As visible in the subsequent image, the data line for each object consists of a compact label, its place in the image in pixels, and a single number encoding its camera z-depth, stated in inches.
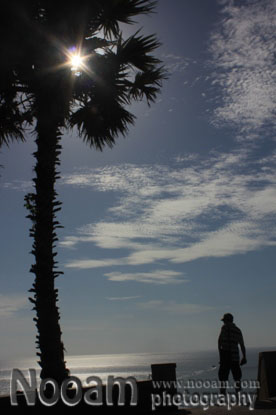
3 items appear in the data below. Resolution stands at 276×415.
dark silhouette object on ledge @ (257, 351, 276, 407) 391.5
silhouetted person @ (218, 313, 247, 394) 383.2
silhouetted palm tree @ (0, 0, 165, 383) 382.6
